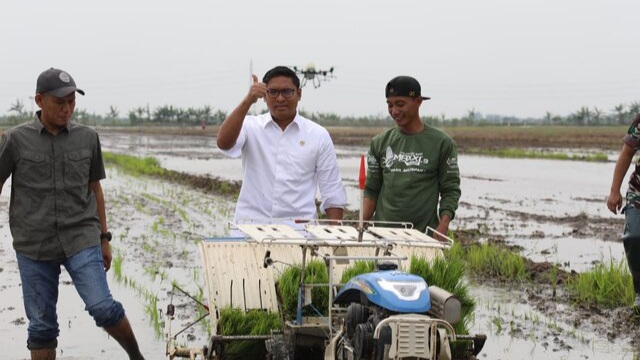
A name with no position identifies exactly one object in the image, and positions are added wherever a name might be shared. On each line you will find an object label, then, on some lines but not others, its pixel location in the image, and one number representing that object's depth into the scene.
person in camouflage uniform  6.26
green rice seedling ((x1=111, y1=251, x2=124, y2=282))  8.84
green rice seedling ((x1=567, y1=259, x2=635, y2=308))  7.43
